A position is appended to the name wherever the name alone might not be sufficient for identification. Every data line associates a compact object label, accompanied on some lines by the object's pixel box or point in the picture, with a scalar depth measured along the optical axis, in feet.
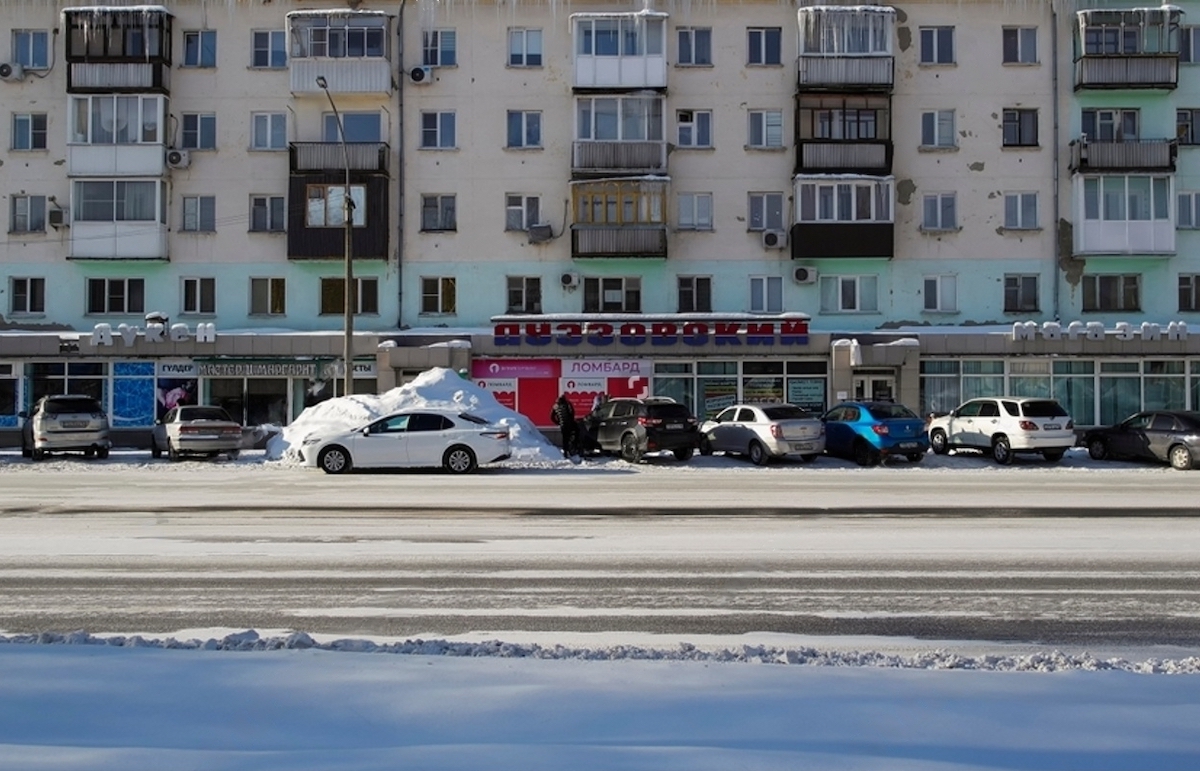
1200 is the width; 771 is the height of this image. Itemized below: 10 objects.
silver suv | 94.22
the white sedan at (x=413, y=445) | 77.41
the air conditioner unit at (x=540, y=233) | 122.83
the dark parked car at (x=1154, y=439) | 86.02
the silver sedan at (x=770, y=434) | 88.63
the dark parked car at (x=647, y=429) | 89.25
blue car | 88.69
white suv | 89.40
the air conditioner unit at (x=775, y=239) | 122.93
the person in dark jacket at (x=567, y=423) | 94.38
